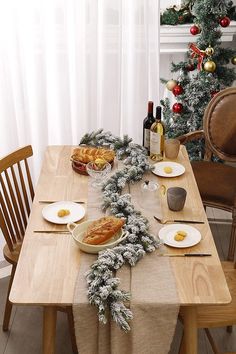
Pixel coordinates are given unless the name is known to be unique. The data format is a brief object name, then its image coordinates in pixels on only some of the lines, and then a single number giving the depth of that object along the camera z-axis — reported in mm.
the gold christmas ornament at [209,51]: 2855
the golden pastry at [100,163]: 2115
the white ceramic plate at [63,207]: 1812
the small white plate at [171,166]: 2162
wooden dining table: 1444
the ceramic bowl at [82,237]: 1595
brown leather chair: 2613
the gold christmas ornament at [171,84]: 3006
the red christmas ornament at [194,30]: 2875
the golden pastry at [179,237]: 1694
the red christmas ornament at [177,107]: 3041
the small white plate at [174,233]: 1683
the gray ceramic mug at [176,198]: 1853
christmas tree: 2814
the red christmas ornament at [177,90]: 3003
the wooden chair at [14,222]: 2064
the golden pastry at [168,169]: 2169
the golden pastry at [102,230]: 1611
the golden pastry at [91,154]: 2176
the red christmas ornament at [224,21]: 2814
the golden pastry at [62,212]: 1824
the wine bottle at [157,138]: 2254
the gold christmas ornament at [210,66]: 2852
